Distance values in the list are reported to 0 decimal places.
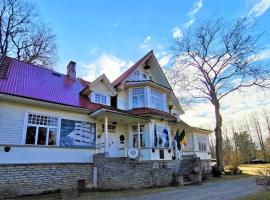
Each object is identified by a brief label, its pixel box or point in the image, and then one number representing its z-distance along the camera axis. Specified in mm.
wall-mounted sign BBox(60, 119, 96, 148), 13629
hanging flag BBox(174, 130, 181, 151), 19031
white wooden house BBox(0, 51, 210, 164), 11914
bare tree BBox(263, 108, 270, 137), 59506
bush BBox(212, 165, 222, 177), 19922
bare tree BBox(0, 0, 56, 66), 25917
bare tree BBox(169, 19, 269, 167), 24234
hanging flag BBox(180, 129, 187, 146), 19345
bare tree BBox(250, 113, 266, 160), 60181
